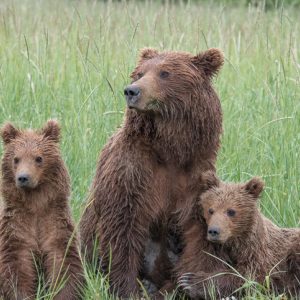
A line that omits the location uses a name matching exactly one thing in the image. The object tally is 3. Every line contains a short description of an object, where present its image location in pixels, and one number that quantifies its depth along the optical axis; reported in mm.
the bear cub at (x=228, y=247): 11727
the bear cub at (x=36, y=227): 11234
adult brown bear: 11773
